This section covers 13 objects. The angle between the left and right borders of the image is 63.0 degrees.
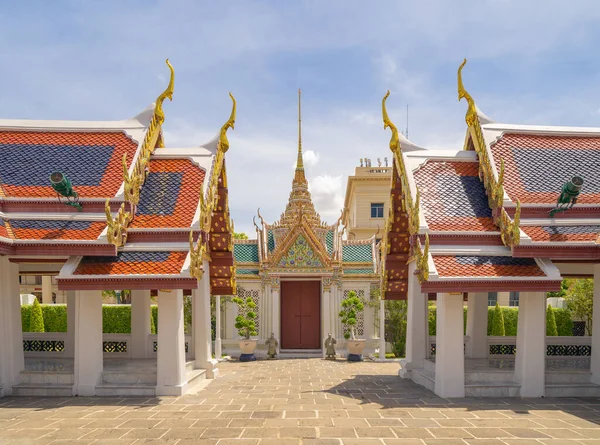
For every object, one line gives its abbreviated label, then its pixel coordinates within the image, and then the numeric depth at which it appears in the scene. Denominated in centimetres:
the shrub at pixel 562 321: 2184
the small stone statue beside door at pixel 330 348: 1900
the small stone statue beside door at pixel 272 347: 1950
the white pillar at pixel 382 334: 1903
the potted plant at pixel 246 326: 1895
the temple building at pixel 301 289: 2047
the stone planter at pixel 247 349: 1889
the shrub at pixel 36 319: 2086
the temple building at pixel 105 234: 976
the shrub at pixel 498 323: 2111
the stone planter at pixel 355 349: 1855
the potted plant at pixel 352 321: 1864
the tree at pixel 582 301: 2123
